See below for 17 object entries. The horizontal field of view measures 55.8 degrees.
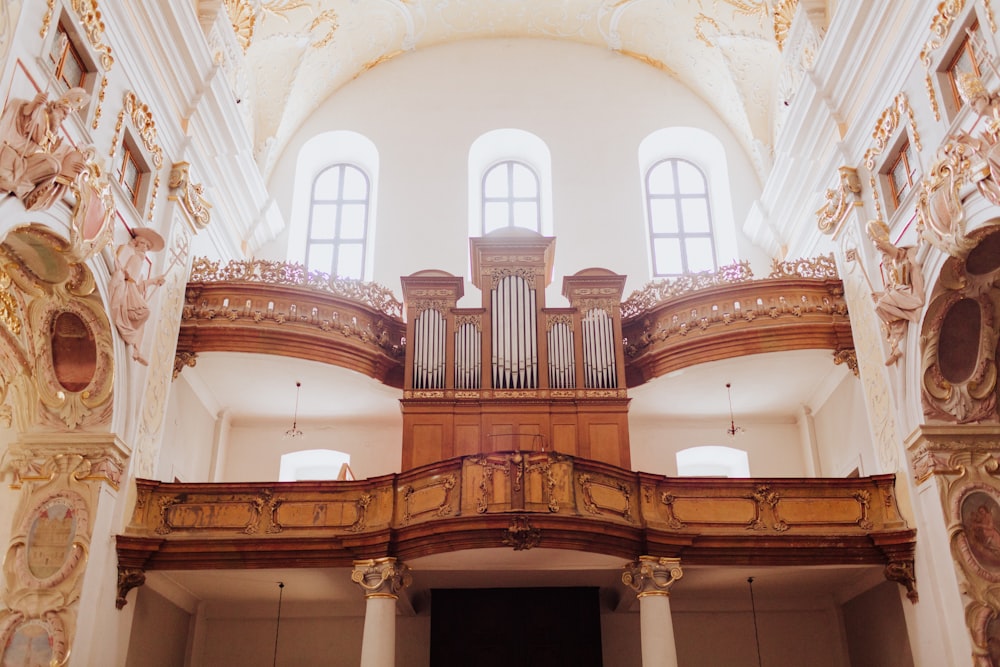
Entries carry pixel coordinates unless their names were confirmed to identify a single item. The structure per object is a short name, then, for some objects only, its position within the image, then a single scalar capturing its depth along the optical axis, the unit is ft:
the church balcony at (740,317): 43.55
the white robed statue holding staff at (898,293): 37.09
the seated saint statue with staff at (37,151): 27.91
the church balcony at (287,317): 43.39
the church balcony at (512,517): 35.53
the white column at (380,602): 34.76
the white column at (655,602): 34.58
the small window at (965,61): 32.76
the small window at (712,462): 51.42
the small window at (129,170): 38.40
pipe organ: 42.47
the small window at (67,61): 32.94
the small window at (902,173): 38.63
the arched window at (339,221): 58.29
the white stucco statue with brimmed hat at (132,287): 36.94
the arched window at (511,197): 59.31
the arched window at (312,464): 51.03
